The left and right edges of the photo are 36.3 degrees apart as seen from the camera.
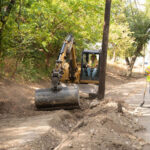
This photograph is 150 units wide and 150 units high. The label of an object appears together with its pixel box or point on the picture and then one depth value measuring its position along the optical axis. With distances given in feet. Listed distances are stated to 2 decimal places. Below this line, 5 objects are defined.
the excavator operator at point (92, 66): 44.62
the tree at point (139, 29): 112.68
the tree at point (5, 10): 31.40
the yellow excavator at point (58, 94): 28.81
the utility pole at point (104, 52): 38.09
